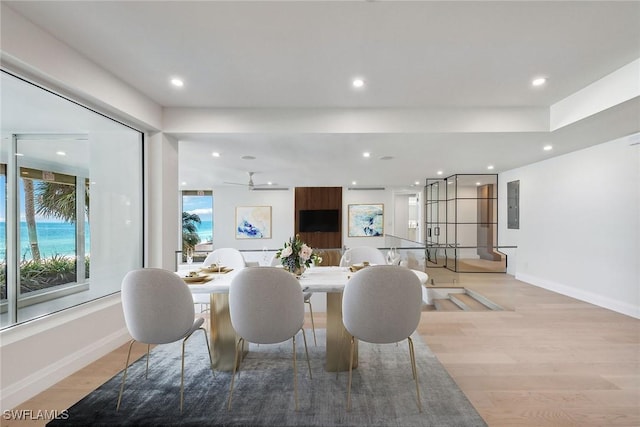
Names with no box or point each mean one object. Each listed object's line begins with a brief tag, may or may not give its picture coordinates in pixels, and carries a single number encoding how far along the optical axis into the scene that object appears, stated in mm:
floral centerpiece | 2430
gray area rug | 1804
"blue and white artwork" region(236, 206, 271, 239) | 9656
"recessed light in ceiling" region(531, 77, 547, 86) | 2684
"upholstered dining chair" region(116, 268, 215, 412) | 1821
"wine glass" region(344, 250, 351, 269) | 3152
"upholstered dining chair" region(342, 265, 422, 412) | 1817
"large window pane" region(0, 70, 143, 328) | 2414
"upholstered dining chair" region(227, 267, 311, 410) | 1826
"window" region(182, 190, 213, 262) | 9656
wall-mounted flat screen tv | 9523
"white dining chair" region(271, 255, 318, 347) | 2613
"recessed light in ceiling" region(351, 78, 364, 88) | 2711
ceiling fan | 6814
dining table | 2359
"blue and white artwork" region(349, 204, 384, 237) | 9539
